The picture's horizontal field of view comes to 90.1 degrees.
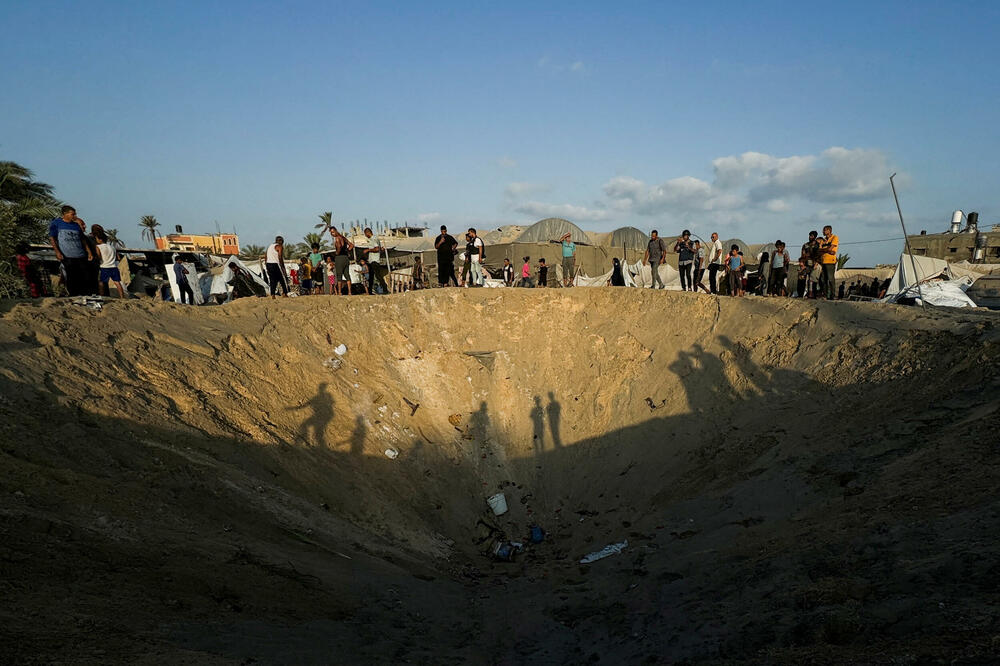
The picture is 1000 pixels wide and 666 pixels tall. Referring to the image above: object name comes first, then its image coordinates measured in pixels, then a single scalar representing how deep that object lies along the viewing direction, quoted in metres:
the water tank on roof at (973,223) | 26.51
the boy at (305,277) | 17.33
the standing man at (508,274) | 17.89
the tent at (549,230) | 25.43
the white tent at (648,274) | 19.36
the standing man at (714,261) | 13.93
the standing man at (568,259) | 18.05
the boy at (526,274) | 19.34
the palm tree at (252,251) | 48.00
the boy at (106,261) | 9.89
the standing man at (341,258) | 12.90
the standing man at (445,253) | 13.22
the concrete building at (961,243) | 24.77
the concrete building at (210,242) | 42.24
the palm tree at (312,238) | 44.67
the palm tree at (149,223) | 53.44
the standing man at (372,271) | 16.16
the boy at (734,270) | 13.41
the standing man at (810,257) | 12.70
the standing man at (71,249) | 8.35
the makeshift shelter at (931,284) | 12.90
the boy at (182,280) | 12.38
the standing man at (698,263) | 14.63
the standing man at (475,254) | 14.16
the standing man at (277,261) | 12.62
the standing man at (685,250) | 13.59
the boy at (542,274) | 17.50
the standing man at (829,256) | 11.74
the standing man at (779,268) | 13.16
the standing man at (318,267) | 14.62
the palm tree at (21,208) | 12.16
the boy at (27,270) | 10.02
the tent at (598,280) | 18.50
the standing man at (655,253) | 13.98
